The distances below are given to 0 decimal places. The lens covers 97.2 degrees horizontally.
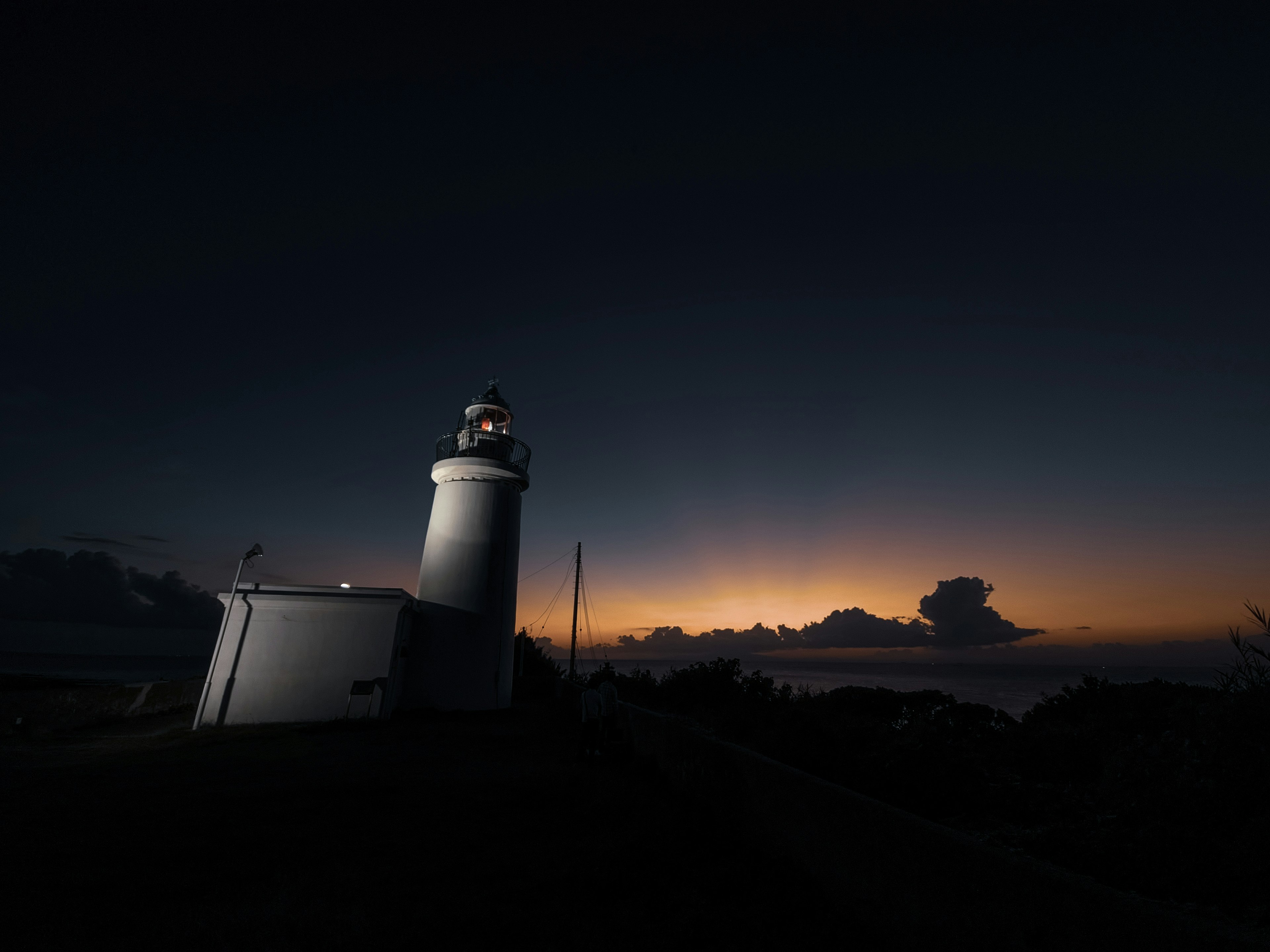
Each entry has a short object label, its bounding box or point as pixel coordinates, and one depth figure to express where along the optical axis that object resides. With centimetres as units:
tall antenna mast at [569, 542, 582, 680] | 2996
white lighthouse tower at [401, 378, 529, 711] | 1762
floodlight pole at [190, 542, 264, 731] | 1433
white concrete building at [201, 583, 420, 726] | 1460
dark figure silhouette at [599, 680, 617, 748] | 1052
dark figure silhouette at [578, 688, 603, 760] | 1020
